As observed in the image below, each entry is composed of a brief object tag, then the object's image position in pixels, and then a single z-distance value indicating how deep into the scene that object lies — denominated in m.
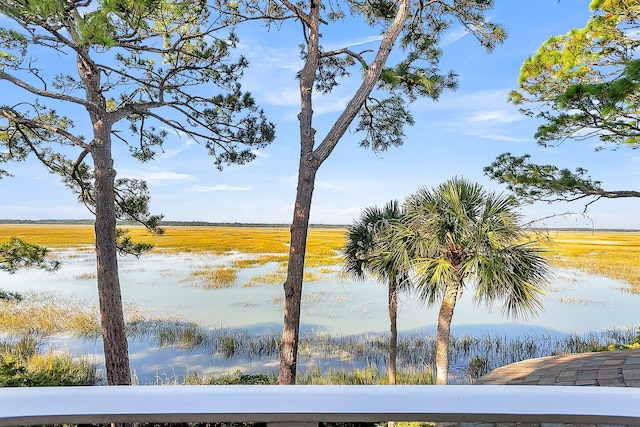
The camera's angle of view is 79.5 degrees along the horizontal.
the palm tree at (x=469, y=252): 4.27
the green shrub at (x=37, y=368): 5.31
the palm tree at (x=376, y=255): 5.49
